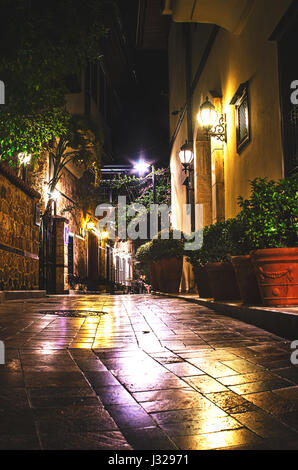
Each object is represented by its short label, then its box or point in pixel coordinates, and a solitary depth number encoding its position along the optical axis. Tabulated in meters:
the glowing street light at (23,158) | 10.78
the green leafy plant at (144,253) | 12.09
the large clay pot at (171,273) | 11.45
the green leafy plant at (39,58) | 7.40
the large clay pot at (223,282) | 6.26
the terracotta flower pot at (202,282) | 7.68
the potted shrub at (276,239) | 4.46
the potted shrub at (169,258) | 11.26
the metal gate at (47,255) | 12.80
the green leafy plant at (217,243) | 6.23
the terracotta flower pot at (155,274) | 12.30
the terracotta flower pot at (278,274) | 4.43
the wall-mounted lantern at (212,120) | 9.04
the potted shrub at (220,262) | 6.25
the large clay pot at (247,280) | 5.08
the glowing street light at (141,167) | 20.08
